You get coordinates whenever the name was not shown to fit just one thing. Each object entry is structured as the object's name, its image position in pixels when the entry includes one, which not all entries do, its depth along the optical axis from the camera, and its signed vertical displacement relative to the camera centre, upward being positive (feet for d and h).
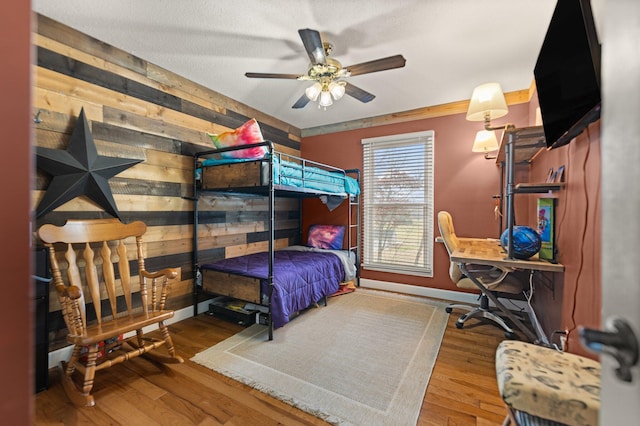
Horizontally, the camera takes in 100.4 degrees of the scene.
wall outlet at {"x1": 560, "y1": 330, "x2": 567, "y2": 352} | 5.06 -2.48
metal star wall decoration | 5.88 +0.86
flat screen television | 3.58 +2.15
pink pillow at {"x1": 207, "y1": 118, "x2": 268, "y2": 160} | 7.72 +2.05
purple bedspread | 7.60 -2.16
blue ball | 5.83 -0.68
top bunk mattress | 7.61 +1.06
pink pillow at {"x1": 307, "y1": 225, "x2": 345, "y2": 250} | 12.53 -1.29
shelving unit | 5.65 +0.99
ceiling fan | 5.82 +3.50
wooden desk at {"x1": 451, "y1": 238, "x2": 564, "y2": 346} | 5.63 -1.09
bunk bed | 7.56 -1.88
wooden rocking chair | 5.10 -1.99
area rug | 4.98 -3.62
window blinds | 11.37 +0.33
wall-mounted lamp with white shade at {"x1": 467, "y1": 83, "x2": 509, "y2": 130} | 6.91 +2.86
